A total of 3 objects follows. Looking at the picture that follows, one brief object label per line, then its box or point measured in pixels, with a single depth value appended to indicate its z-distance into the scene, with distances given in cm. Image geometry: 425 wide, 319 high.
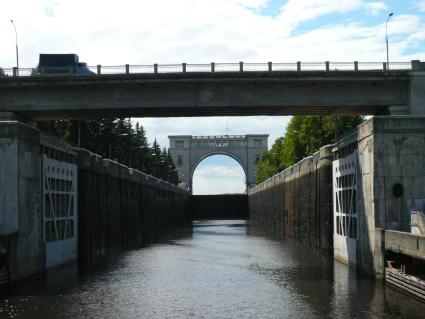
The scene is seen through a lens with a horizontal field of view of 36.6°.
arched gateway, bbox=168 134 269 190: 18688
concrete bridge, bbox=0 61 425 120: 4391
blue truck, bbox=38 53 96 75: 4600
